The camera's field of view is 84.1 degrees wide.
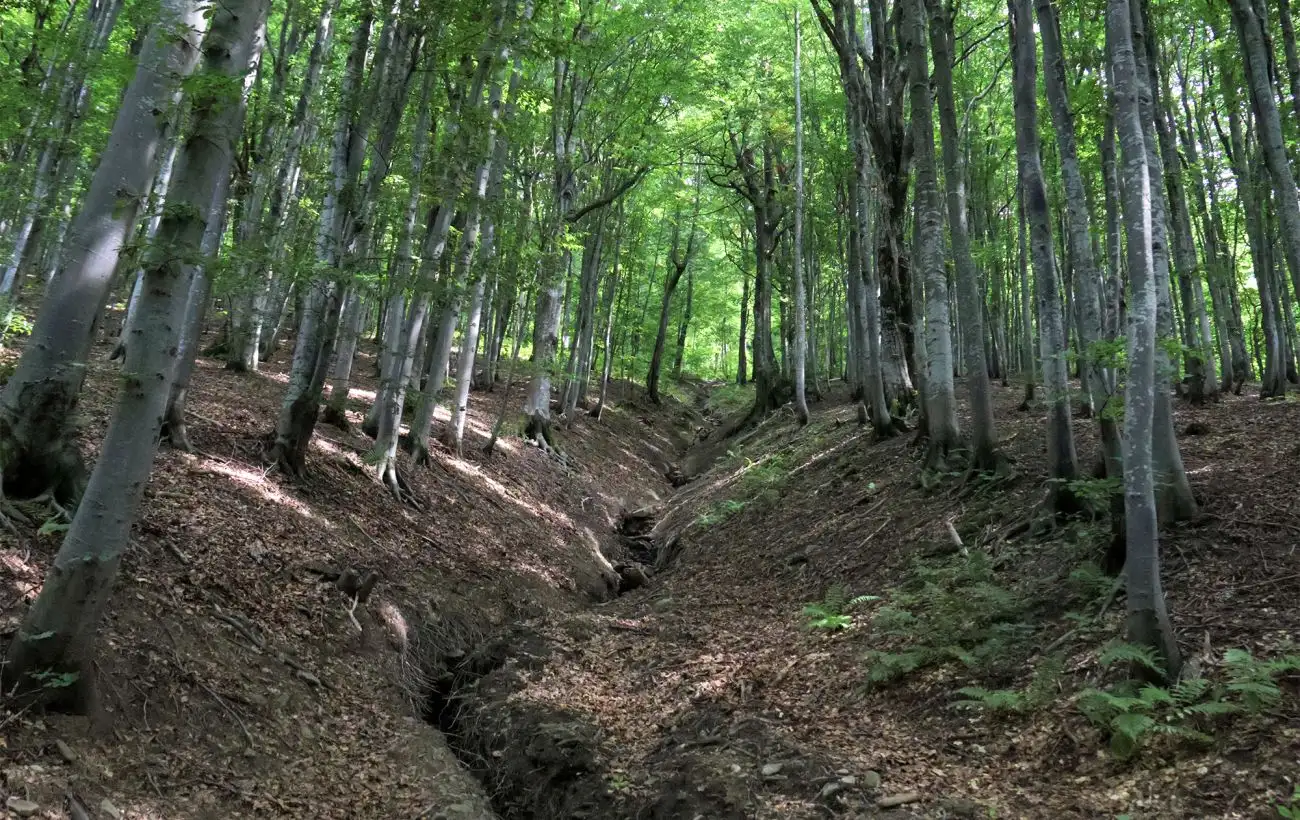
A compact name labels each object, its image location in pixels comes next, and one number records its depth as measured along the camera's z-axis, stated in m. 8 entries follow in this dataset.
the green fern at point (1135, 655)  4.12
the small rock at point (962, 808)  3.88
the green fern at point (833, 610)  6.59
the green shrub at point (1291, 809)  2.99
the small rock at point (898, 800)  4.08
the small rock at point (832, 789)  4.30
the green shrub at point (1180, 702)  3.76
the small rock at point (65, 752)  3.68
